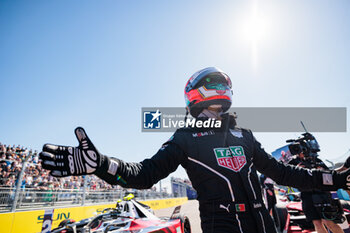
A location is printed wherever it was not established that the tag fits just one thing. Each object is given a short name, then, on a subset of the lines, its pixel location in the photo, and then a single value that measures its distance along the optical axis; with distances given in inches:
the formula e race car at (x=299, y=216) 134.5
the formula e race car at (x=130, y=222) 150.9
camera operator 136.3
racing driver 38.4
